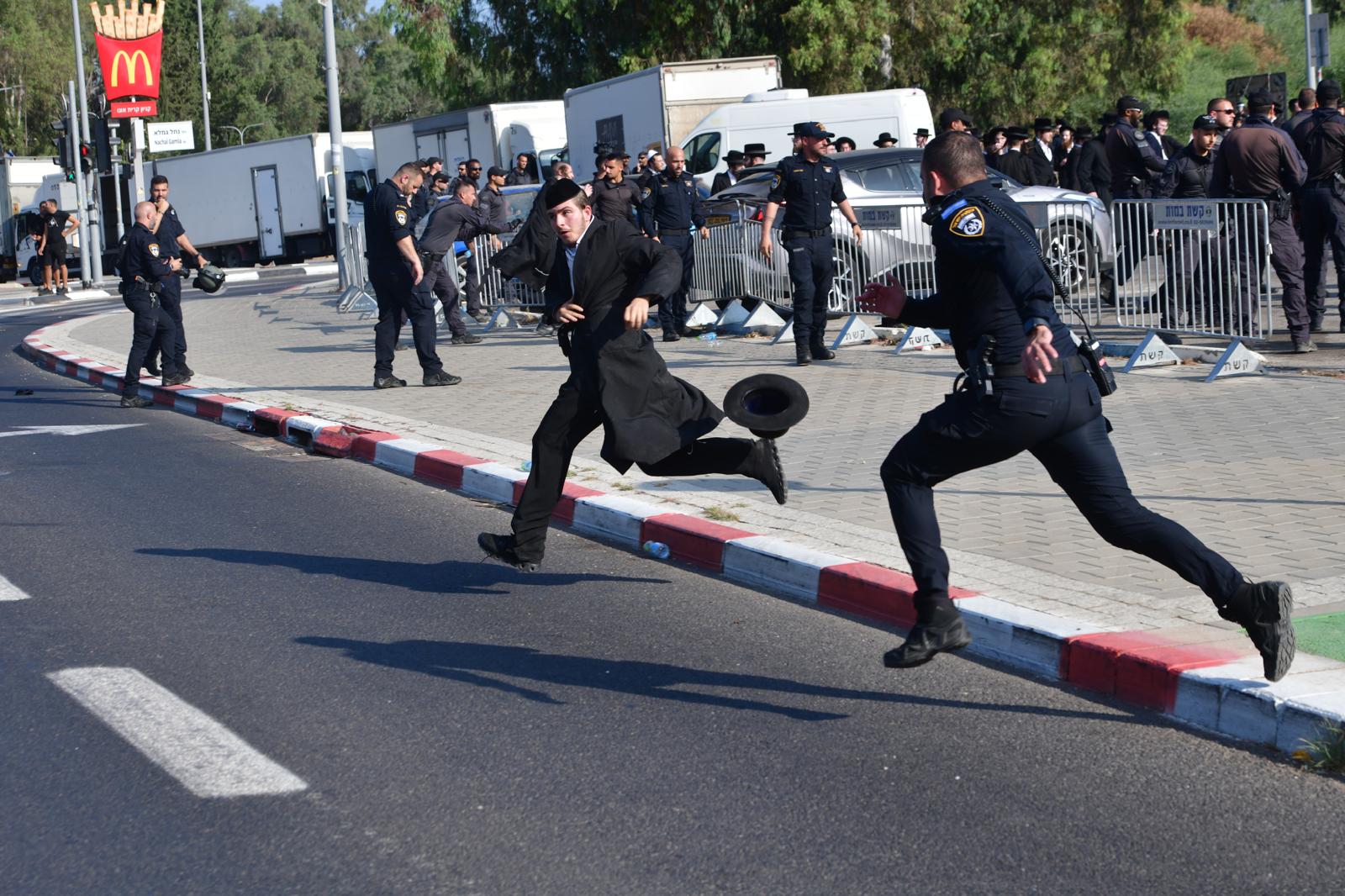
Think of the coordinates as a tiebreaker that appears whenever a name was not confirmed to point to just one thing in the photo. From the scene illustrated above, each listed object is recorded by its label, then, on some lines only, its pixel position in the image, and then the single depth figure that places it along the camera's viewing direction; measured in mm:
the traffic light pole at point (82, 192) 33844
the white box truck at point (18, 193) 43938
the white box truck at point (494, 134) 33344
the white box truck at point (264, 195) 43031
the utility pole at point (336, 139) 24047
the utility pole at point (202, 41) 68312
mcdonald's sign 34312
